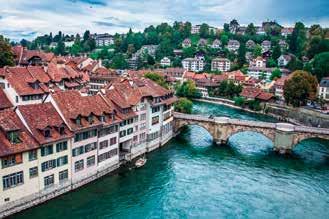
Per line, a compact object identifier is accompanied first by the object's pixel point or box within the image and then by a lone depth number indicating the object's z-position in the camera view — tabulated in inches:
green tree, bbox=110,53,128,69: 7608.3
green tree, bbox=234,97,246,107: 4790.8
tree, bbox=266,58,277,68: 6934.1
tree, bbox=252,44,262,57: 7747.1
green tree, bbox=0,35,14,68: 3102.9
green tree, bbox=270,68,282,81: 5866.1
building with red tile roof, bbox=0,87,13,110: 2219.1
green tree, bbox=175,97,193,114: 3752.5
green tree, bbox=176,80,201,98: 5398.6
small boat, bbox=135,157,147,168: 2345.5
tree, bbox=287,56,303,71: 5870.1
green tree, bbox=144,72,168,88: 4227.9
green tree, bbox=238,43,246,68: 7227.4
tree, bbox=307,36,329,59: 5959.6
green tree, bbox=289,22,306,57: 7411.4
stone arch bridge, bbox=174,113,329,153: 2757.1
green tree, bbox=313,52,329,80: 4949.6
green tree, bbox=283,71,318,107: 4121.6
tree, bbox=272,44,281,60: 7135.8
